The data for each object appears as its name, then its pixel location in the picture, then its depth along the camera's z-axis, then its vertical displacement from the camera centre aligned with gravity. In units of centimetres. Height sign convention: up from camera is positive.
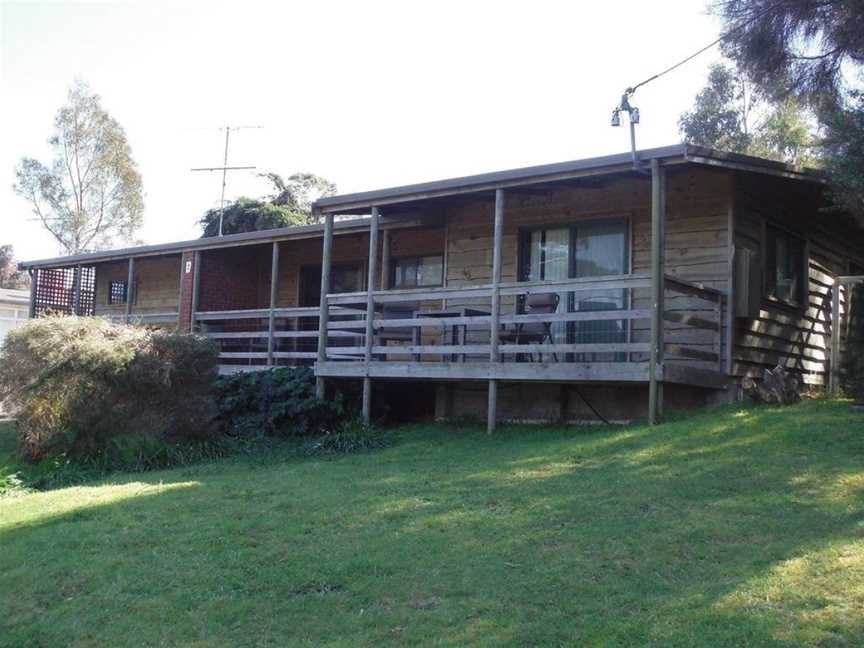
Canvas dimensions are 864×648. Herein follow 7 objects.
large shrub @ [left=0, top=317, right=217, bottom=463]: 1157 -42
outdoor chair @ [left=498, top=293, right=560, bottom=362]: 1211 +66
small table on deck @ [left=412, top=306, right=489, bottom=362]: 1270 +70
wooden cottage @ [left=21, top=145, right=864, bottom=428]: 1110 +127
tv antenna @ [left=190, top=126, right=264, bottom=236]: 3918 +844
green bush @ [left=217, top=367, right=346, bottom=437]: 1288 -59
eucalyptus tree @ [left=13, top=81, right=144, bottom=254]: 3888 +764
